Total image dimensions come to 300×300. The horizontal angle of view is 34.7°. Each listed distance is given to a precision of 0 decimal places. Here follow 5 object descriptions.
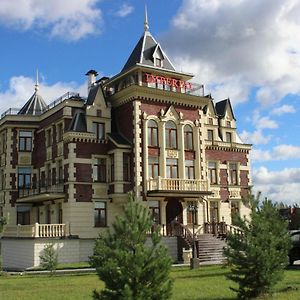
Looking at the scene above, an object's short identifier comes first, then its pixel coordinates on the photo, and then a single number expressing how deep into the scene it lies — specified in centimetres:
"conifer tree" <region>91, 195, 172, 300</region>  1026
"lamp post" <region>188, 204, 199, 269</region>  2391
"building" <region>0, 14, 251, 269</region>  3048
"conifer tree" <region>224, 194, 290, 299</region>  1338
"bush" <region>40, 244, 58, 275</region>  2283
